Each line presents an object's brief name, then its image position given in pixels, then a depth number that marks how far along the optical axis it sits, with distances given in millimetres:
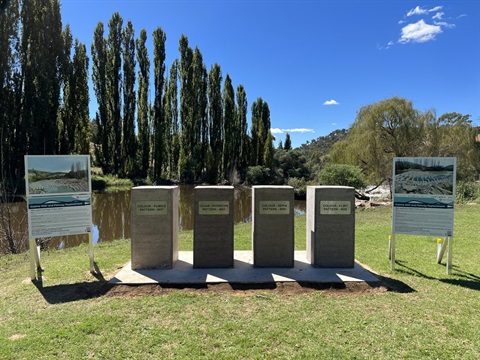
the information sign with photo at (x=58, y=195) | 4410
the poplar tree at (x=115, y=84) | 26828
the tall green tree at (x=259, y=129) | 31422
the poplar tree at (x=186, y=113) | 28766
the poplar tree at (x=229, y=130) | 30531
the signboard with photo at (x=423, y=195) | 4812
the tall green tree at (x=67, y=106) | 23344
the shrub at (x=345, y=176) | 15398
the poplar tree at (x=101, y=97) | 26453
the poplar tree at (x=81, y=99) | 24141
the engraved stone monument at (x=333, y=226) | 4793
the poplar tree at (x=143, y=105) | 28112
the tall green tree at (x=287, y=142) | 43559
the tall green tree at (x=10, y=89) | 19234
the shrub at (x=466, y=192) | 15208
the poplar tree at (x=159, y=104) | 28234
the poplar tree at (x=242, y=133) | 32156
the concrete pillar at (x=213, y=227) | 4734
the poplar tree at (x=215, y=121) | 29556
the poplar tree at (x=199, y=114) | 28891
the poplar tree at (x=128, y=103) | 27438
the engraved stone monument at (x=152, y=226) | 4691
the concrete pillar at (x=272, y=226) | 4789
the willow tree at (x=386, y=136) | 17750
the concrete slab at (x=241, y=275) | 4258
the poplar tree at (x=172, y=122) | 29250
